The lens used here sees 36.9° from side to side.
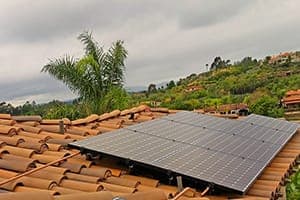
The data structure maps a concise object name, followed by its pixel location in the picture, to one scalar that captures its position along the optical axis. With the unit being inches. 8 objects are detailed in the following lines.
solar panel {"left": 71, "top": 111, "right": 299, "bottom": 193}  205.5
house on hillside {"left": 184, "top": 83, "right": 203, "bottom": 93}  2717.3
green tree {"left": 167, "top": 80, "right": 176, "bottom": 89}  3137.3
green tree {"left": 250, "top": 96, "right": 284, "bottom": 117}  1634.1
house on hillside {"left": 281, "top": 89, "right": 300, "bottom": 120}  2064.5
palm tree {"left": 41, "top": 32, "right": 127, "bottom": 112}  602.9
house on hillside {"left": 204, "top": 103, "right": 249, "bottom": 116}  1737.0
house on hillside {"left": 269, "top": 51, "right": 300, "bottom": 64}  3358.8
